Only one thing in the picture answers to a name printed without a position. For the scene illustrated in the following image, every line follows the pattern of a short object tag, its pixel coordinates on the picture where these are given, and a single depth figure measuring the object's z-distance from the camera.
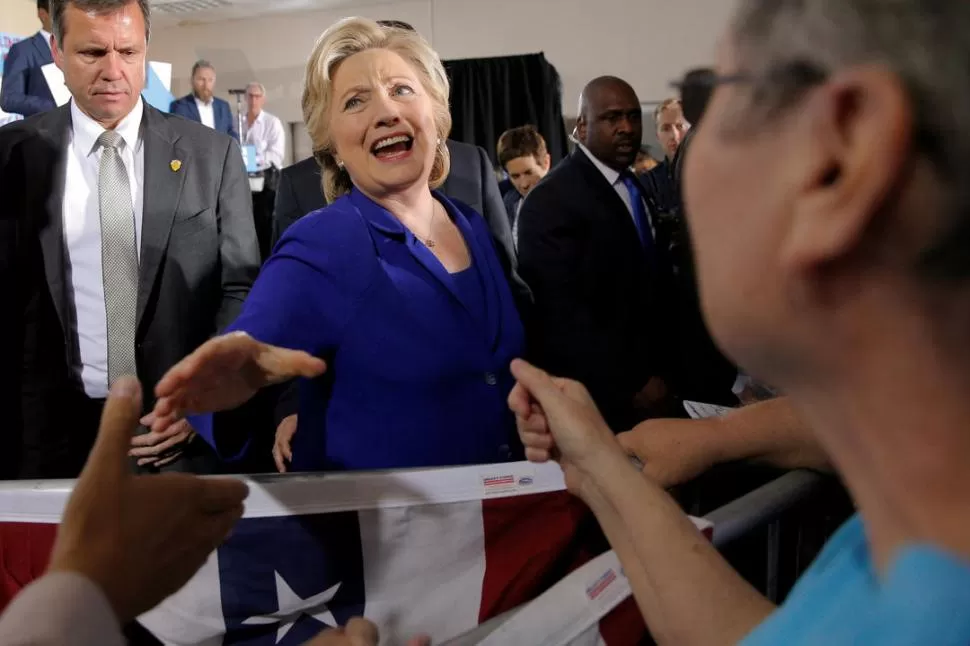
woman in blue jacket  1.31
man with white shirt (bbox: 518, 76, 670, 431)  2.36
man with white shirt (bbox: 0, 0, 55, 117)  3.90
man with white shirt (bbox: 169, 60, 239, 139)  7.71
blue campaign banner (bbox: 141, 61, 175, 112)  5.15
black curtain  8.98
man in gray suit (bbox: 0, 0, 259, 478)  2.00
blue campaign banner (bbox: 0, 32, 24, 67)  6.24
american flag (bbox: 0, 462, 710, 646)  1.08
